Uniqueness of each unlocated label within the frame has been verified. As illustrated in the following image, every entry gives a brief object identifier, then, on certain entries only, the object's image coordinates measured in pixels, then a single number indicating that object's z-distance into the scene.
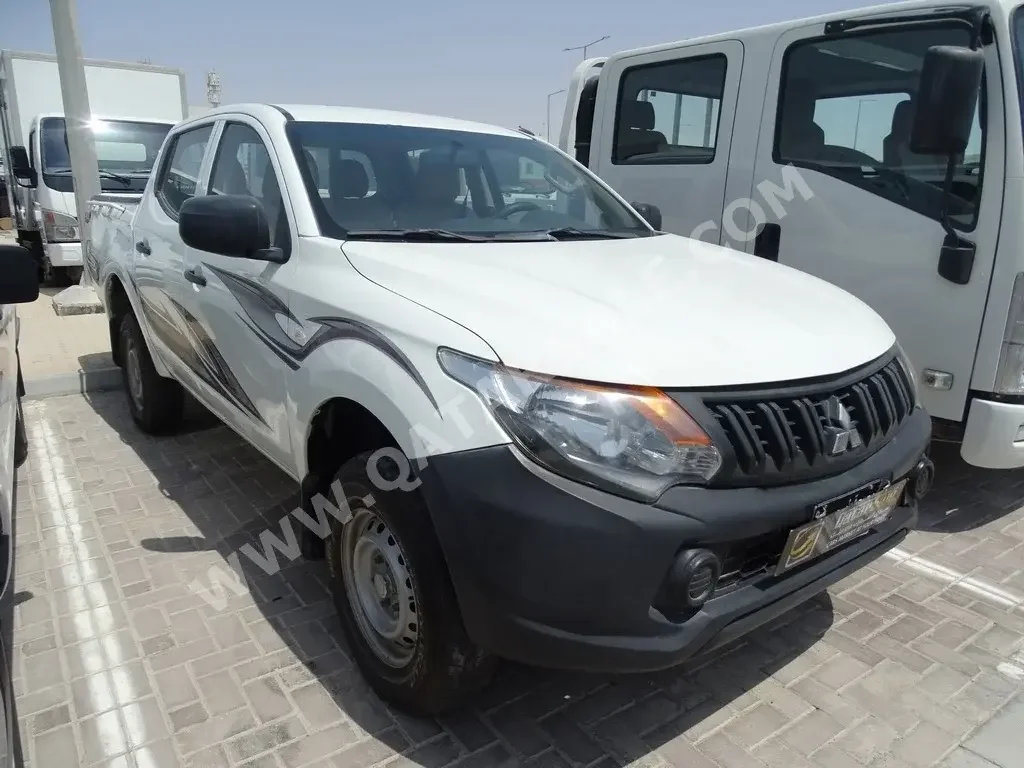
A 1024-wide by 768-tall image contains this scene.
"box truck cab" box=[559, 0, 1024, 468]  3.36
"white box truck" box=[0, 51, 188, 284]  9.99
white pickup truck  1.82
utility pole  7.70
